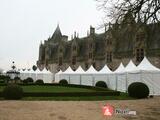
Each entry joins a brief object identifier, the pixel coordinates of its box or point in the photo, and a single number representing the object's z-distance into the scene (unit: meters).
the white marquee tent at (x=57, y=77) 40.88
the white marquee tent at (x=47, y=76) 43.43
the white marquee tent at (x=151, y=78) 24.55
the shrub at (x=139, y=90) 21.02
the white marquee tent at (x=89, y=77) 33.64
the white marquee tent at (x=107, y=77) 29.81
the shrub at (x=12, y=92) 17.94
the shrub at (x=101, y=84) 30.45
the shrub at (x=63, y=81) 37.53
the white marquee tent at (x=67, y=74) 38.59
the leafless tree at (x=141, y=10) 15.41
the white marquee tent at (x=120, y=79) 26.86
